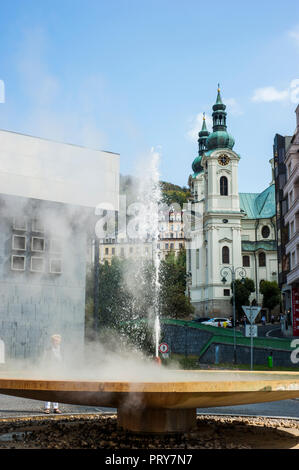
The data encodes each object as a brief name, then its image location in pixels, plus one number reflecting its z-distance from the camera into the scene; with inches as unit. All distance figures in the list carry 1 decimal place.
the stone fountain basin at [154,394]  220.8
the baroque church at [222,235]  3139.8
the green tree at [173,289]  2642.7
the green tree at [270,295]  2977.4
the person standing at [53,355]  432.8
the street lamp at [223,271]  3014.3
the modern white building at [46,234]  451.8
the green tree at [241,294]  2866.6
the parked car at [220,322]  2357.3
